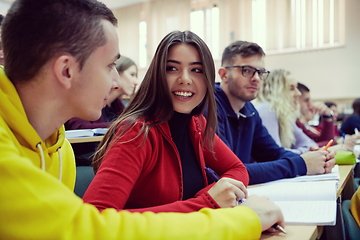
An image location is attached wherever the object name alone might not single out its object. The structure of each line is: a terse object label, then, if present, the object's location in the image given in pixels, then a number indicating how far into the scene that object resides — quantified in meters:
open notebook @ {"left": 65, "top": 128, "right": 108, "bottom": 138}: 1.68
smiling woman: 0.81
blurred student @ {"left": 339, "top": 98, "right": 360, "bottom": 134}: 3.60
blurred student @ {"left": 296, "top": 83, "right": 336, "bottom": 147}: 2.96
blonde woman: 2.50
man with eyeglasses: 1.80
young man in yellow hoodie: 0.45
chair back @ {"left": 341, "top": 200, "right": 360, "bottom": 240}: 1.23
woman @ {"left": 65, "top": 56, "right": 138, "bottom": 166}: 1.88
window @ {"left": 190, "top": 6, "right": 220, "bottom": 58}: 5.89
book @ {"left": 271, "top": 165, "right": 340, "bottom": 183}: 1.37
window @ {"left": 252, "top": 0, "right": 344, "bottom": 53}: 5.14
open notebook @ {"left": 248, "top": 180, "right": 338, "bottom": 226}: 0.80
